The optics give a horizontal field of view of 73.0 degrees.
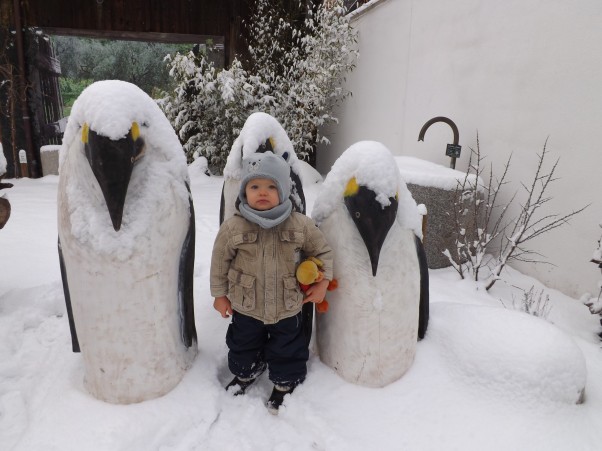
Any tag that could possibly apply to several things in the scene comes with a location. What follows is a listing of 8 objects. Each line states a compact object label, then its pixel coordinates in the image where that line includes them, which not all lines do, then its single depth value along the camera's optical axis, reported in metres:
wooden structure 6.61
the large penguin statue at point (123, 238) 1.48
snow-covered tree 6.75
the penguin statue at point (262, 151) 2.01
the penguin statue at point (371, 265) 1.63
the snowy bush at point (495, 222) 3.08
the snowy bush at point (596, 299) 2.47
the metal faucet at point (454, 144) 3.81
